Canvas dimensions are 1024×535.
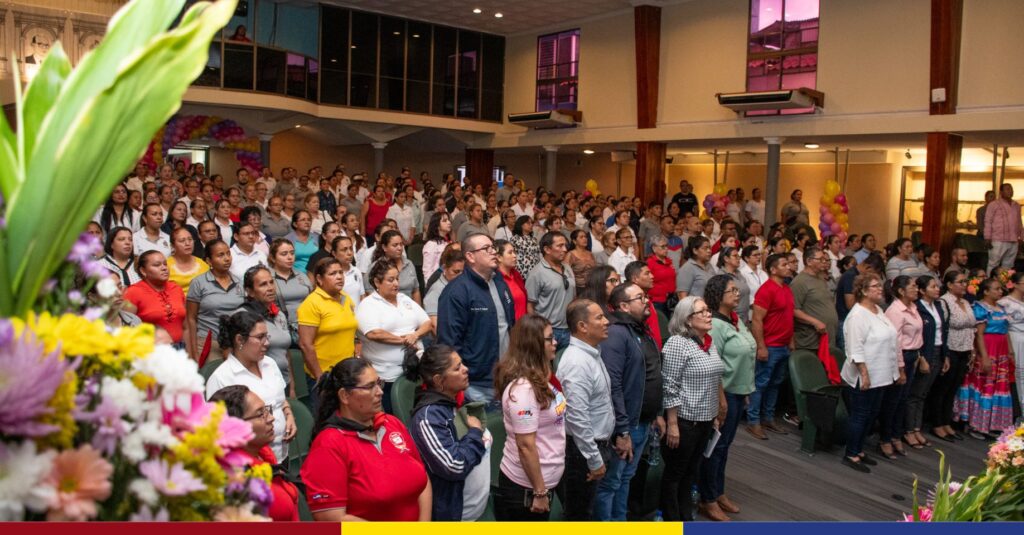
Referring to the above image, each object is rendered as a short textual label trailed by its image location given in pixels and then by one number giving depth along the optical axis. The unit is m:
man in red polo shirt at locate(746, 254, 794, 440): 6.16
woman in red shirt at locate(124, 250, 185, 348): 4.25
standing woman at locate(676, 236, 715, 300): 6.75
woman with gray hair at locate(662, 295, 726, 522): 4.31
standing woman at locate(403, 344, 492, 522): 2.95
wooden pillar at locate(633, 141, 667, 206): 14.93
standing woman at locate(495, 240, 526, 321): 5.20
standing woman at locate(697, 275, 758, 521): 4.78
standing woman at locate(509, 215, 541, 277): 7.07
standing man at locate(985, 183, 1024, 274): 11.24
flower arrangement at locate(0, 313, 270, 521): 0.84
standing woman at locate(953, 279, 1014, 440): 6.83
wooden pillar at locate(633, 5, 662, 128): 14.71
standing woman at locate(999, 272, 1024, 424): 6.82
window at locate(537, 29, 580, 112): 16.61
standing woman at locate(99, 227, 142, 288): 4.70
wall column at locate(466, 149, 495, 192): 18.64
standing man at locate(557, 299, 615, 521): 3.70
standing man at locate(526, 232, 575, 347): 5.81
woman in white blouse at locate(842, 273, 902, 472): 5.58
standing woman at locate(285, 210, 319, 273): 6.22
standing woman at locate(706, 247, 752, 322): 6.47
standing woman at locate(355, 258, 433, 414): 4.39
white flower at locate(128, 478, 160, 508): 0.92
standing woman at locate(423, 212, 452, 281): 6.80
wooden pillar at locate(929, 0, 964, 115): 10.98
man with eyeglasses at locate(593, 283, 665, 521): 3.98
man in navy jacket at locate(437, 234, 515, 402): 4.40
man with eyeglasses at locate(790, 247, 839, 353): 6.50
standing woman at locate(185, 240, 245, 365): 4.51
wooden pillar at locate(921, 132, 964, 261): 11.39
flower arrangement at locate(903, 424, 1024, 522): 2.24
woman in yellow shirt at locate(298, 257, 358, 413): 4.34
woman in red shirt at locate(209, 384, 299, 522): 2.40
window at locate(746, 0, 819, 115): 12.98
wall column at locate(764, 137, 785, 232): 13.43
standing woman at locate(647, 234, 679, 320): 7.25
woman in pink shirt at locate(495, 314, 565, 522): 3.31
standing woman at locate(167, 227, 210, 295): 4.89
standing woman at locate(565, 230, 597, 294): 7.14
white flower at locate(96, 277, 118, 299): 0.97
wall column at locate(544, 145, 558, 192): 17.22
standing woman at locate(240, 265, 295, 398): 4.11
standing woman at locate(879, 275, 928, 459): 6.00
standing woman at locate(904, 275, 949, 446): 6.39
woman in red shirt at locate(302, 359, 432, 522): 2.61
